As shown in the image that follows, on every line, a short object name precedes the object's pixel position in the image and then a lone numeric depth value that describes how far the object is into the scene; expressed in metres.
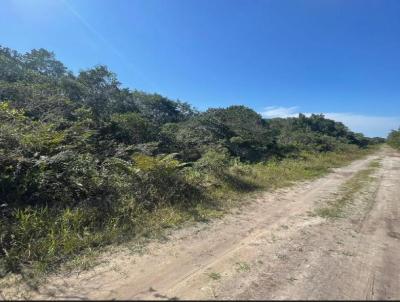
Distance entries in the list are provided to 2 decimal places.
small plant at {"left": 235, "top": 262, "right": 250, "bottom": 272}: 4.03
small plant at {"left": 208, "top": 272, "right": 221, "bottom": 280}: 3.77
